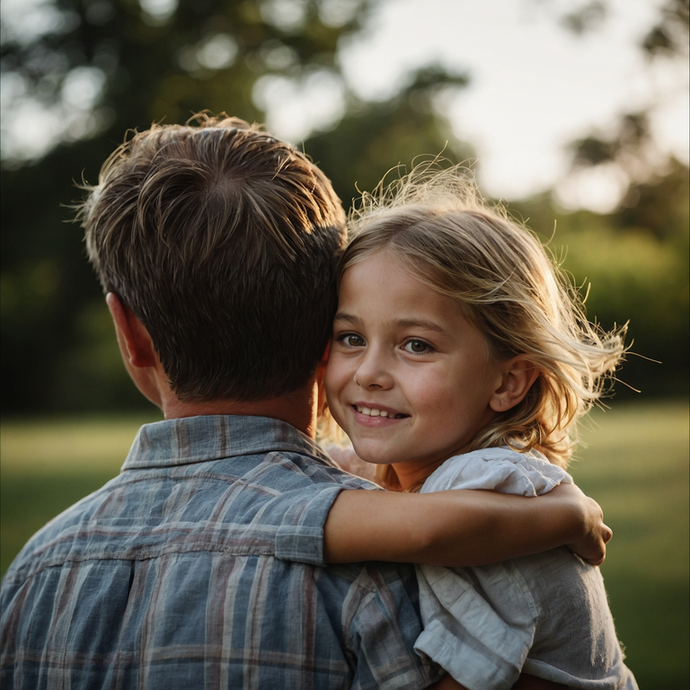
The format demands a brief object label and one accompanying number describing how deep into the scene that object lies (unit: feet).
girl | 3.69
